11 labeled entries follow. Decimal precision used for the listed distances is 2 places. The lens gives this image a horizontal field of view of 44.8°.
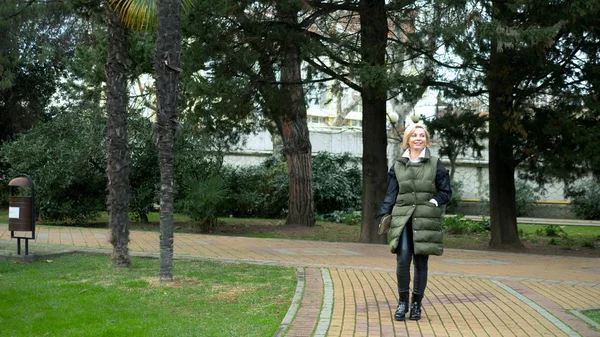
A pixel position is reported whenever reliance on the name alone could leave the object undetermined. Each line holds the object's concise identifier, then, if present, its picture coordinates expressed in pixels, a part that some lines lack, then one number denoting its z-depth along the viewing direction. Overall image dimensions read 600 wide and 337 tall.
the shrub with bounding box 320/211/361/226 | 23.83
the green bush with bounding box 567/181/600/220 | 25.88
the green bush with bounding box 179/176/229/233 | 17.22
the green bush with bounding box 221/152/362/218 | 25.09
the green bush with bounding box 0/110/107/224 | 18.78
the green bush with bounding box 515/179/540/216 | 27.19
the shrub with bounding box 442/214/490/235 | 20.83
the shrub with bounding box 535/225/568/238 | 20.39
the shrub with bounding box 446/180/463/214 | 28.45
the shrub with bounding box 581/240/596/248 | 17.71
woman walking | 7.02
